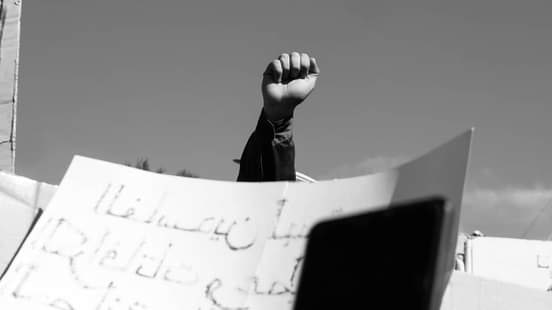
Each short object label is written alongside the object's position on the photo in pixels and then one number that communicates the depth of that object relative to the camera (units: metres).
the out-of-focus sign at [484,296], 8.72
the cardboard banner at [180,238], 2.03
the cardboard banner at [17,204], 2.67
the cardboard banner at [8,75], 3.97
